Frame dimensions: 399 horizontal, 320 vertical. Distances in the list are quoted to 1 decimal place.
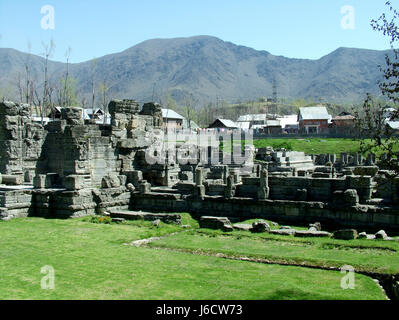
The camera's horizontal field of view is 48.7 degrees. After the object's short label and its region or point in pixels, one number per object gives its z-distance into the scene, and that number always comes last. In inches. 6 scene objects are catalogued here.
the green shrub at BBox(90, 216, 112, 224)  724.7
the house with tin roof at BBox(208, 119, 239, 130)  3339.3
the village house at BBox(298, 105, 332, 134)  3521.2
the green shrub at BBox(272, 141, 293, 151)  1933.3
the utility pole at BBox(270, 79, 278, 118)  6133.4
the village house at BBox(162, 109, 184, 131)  3202.3
